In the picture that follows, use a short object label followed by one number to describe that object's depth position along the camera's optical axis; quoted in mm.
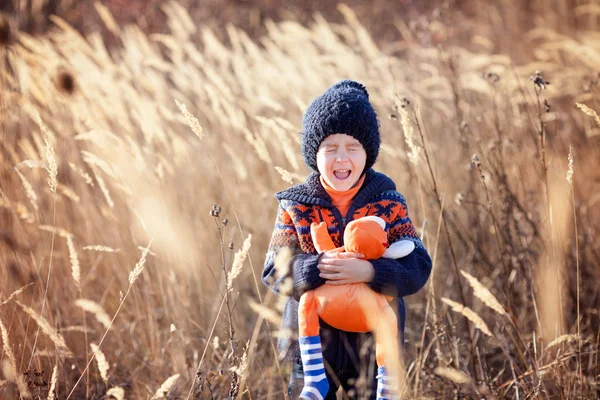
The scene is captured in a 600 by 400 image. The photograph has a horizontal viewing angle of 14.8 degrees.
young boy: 5754
